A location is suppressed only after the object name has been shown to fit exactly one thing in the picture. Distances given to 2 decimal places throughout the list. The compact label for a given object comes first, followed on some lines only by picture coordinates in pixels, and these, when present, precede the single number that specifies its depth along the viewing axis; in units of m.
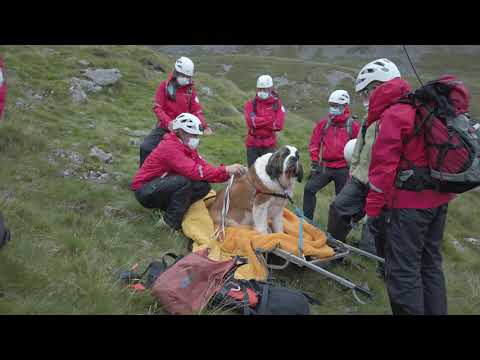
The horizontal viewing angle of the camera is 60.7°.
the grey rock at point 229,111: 17.52
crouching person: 6.20
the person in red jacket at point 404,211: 3.62
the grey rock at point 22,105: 10.59
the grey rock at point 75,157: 8.43
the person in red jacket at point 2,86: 3.75
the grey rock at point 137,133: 12.02
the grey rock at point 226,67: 67.69
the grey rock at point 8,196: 5.55
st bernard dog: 6.16
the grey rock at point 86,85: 13.81
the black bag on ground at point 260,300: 3.99
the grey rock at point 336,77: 58.42
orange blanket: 5.23
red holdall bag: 3.88
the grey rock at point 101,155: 9.12
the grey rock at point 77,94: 12.93
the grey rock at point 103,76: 15.02
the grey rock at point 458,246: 8.60
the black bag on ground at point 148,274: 4.23
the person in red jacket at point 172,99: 7.52
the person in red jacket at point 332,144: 7.18
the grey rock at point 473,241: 10.10
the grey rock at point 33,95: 11.74
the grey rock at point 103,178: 8.06
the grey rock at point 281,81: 58.70
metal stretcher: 5.14
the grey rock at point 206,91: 19.25
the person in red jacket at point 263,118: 8.45
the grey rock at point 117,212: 6.77
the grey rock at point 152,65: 20.47
